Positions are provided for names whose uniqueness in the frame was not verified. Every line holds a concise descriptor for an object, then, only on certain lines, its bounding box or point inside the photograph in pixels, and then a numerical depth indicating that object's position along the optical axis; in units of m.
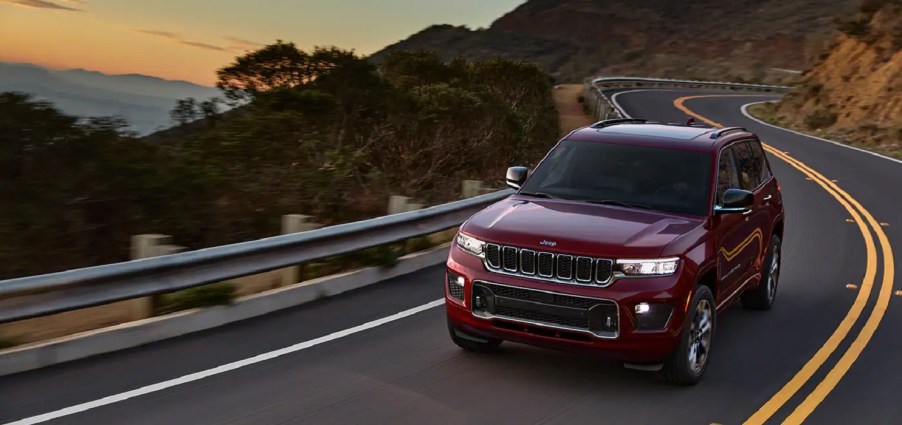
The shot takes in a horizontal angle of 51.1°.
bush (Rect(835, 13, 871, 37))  42.56
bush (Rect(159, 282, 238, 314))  7.93
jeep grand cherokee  6.39
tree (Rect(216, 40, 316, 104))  16.66
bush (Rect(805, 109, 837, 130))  38.22
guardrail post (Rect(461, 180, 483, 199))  13.03
